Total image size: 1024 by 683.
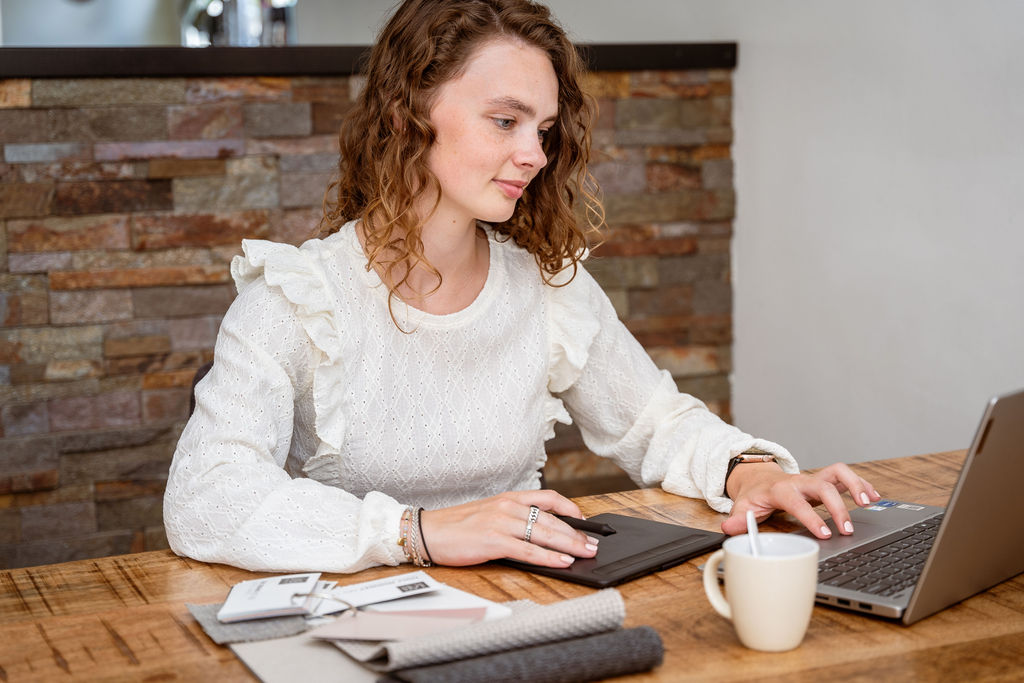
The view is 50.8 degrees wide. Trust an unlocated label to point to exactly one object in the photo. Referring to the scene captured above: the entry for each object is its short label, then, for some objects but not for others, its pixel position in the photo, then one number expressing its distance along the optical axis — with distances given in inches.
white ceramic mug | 33.4
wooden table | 33.9
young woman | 50.3
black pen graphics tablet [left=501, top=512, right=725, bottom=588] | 41.8
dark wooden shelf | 90.7
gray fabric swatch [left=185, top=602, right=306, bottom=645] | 36.2
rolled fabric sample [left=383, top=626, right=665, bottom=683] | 30.7
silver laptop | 35.0
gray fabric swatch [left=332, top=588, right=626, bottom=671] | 32.2
